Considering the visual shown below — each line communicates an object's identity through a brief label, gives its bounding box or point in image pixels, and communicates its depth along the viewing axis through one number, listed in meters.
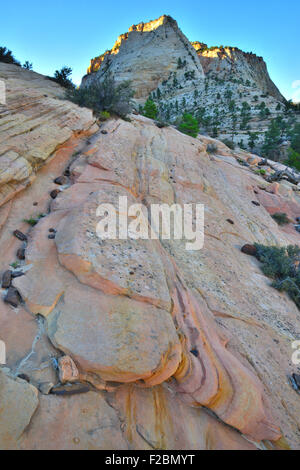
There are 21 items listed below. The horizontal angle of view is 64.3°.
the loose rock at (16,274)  4.05
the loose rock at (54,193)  6.13
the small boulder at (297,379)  4.00
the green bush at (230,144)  20.33
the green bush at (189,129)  16.47
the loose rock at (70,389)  2.84
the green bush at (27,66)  15.05
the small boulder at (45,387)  2.79
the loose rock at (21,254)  4.48
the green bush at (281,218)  10.98
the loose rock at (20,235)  4.88
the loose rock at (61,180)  6.62
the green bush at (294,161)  24.31
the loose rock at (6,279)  3.88
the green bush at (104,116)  10.59
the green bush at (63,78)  13.73
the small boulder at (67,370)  2.90
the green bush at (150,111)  19.62
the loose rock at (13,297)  3.65
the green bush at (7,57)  14.53
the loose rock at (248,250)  7.37
